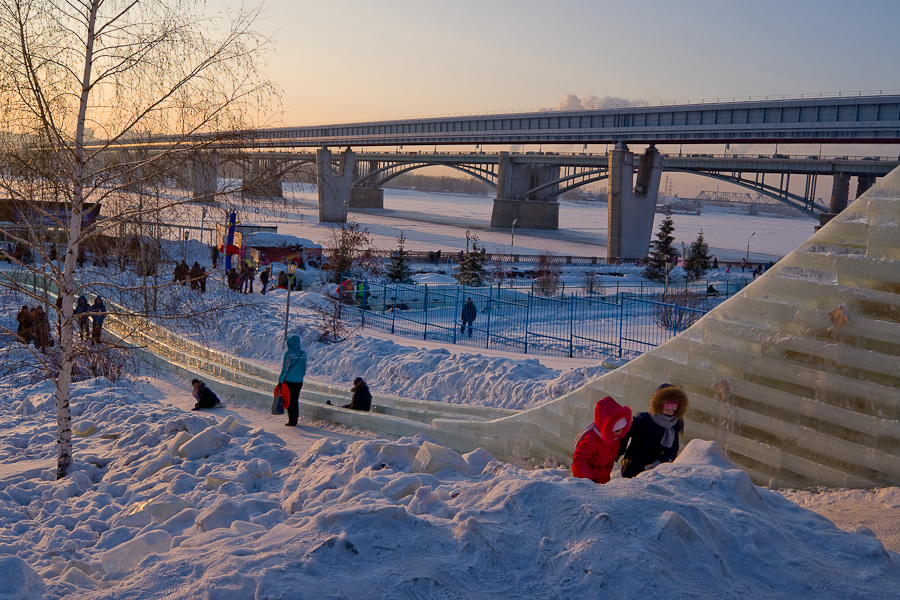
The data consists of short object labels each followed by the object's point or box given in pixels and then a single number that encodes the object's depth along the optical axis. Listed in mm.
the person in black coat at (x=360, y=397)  10359
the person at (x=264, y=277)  22739
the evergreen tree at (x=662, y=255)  37406
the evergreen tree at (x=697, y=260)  36594
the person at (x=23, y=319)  13620
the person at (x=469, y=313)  18219
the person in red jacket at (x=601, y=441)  4750
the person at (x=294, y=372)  9570
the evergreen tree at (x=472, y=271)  29684
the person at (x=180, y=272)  19172
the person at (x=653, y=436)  5066
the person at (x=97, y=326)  7773
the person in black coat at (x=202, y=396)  11125
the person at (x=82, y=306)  13484
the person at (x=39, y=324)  9902
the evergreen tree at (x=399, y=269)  28297
